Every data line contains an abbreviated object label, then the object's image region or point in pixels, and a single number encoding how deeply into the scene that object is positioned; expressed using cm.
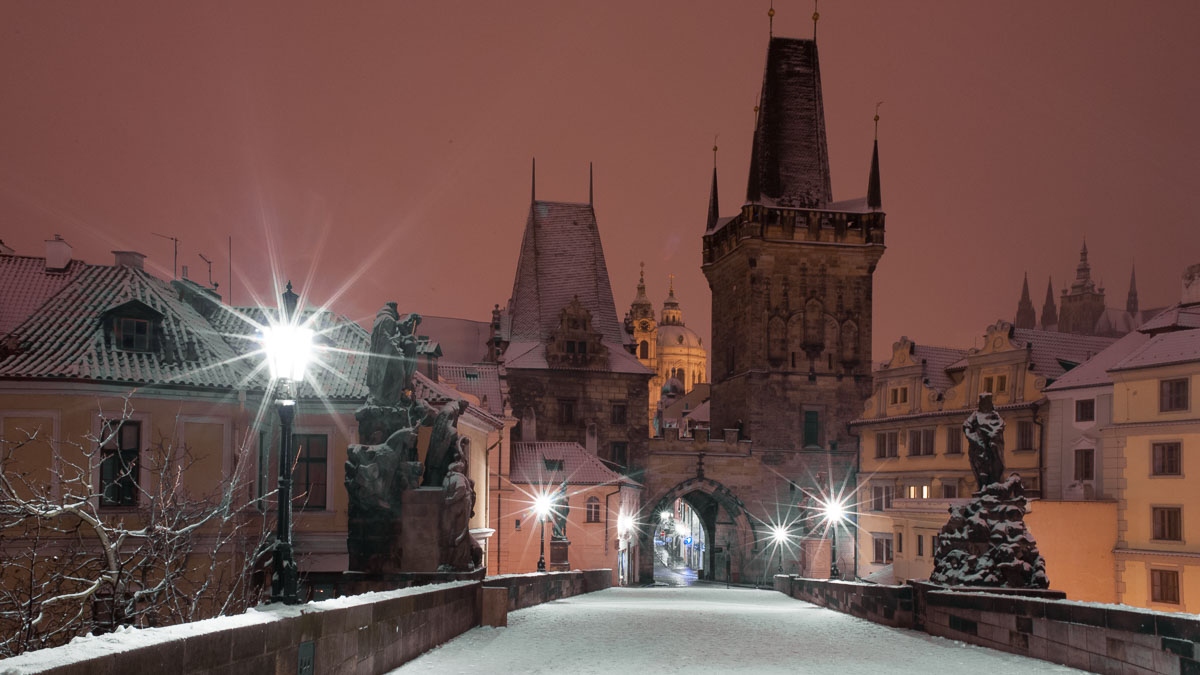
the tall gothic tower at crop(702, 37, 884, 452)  6769
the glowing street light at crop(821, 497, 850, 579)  2948
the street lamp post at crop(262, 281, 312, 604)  1023
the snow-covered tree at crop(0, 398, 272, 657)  2209
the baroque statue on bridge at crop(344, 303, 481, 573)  1742
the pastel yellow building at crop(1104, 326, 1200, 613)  3581
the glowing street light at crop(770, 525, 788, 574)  6544
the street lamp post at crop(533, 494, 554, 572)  3565
